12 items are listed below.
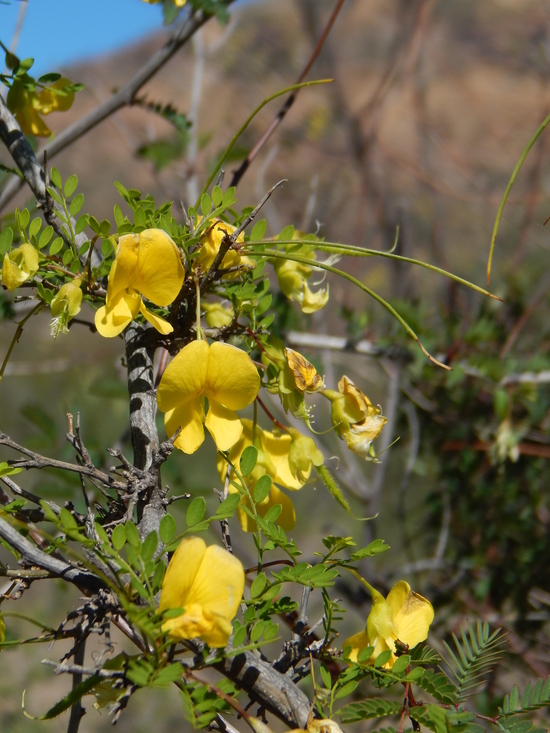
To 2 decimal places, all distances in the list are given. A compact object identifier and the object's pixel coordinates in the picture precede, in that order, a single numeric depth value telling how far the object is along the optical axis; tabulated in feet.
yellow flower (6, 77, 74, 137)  1.75
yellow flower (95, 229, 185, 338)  1.57
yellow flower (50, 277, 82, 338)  1.58
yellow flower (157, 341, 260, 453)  1.56
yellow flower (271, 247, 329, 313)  1.70
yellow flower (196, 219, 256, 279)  1.61
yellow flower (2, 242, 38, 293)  1.58
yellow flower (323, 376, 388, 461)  1.64
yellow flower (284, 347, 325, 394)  1.61
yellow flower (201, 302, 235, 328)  1.67
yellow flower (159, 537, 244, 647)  1.50
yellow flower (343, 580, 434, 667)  1.61
